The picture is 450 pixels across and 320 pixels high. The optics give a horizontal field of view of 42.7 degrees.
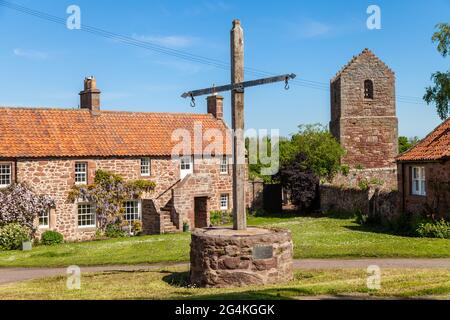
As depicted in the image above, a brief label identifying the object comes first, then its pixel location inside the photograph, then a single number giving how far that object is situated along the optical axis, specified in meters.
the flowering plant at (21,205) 28.58
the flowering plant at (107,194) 31.30
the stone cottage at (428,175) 25.09
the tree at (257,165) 46.63
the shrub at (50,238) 29.42
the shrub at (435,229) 23.04
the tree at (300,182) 37.86
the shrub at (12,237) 27.80
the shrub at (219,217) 35.16
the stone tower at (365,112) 45.59
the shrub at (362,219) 29.38
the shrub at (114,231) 31.95
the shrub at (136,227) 33.09
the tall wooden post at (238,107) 14.76
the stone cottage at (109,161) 30.19
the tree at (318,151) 40.53
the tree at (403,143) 68.07
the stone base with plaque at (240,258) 13.77
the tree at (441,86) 29.06
